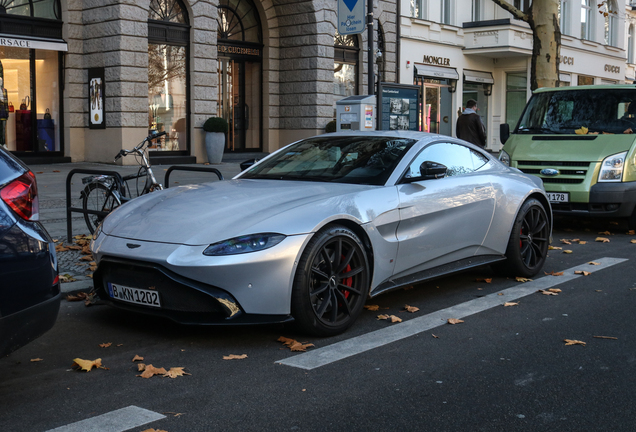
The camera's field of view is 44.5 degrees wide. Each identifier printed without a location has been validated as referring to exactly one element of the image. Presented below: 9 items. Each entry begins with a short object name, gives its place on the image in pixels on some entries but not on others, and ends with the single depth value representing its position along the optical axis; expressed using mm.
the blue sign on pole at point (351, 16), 12016
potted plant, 20688
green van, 9734
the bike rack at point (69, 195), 7797
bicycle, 8039
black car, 3453
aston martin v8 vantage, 4578
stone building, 19078
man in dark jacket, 14914
